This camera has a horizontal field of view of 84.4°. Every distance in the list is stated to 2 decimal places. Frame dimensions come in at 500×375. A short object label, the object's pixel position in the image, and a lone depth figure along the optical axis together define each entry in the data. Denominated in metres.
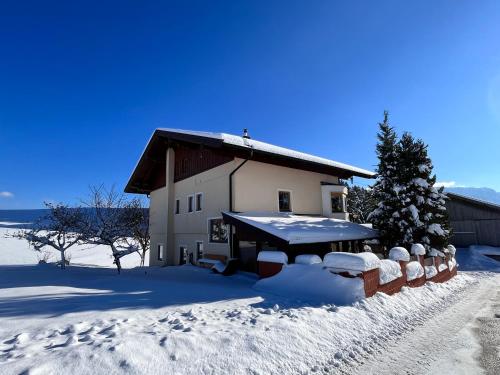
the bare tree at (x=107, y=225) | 13.55
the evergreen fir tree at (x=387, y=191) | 14.47
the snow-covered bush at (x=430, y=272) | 10.86
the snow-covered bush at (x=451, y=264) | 13.08
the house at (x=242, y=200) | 12.56
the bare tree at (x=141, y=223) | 26.09
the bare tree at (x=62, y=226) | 14.41
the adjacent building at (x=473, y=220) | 22.61
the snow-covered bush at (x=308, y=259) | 8.29
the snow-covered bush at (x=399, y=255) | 9.18
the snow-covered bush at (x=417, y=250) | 10.86
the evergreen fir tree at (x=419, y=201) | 13.69
